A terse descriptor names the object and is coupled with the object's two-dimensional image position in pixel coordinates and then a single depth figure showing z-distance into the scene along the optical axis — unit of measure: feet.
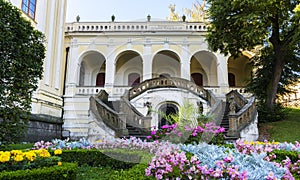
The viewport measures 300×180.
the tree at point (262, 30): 40.45
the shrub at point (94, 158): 19.61
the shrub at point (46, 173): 11.63
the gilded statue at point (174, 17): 62.07
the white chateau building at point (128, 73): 38.37
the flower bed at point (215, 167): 10.54
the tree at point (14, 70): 21.53
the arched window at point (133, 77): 64.18
